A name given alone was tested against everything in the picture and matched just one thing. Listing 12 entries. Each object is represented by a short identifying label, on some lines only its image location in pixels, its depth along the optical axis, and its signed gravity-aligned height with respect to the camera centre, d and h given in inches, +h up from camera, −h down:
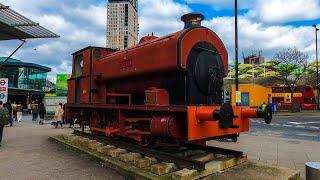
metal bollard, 153.6 -47.3
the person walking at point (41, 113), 687.7 -40.5
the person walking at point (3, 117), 344.1 -26.8
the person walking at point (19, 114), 780.1 -49.6
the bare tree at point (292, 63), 1508.5 +232.6
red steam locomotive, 204.1 +10.0
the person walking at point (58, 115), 570.8 -38.2
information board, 521.7 +22.6
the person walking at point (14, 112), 802.5 -43.8
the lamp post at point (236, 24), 488.1 +155.6
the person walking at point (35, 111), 824.5 -41.4
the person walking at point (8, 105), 588.3 -14.7
